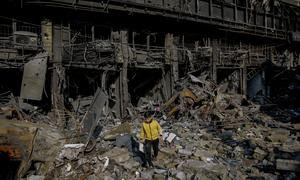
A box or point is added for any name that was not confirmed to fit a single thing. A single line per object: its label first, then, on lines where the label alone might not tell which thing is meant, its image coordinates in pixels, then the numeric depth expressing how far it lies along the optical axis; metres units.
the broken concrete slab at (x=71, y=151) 10.04
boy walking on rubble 9.53
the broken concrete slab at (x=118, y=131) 12.33
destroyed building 9.76
